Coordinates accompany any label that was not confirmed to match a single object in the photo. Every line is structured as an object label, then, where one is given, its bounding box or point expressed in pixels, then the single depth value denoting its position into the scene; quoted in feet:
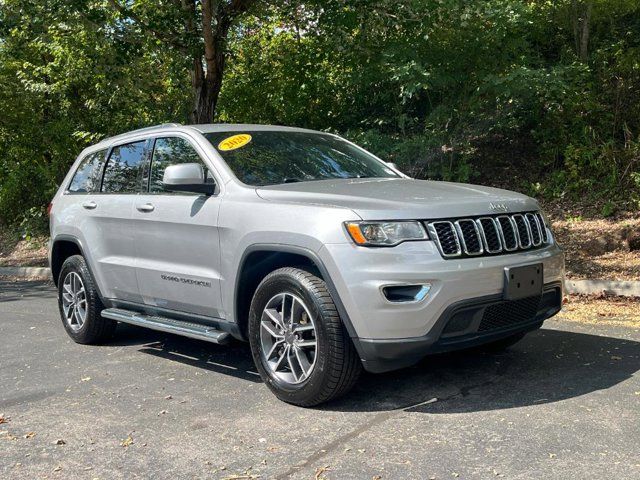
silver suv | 13.83
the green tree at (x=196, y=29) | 37.47
